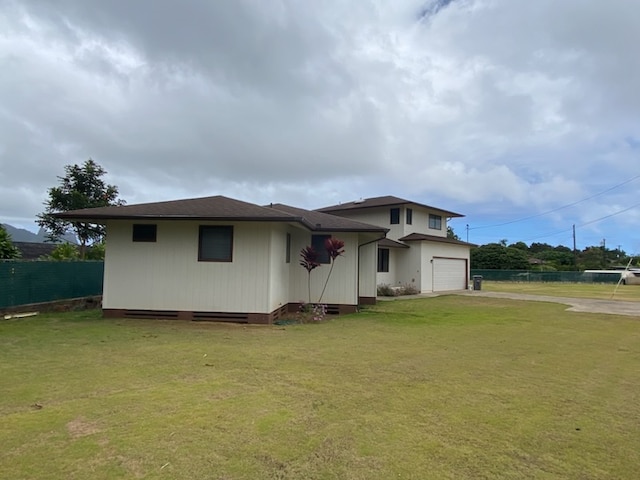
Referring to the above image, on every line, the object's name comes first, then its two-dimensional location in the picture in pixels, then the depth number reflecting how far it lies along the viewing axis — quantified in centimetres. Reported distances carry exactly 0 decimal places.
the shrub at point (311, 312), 1127
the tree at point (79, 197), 1889
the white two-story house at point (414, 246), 2295
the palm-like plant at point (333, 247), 1184
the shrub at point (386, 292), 2080
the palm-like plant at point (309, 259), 1193
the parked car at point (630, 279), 4053
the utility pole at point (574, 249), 5664
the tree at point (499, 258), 4866
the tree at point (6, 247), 1194
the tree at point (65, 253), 1534
